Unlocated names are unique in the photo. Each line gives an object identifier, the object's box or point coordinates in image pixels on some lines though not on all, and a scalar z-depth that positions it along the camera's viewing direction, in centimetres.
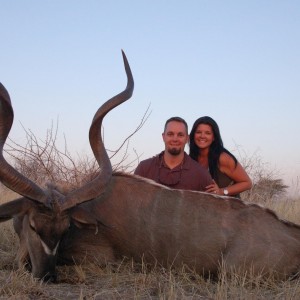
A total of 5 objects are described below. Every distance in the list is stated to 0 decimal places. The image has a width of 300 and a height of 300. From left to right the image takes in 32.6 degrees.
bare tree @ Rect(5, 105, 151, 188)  729
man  508
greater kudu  382
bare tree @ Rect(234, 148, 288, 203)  1102
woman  568
